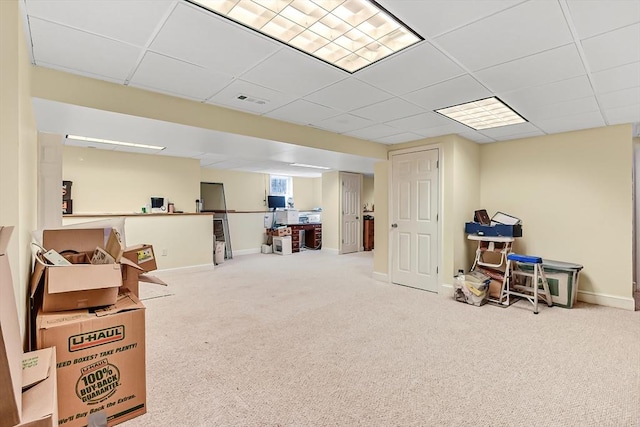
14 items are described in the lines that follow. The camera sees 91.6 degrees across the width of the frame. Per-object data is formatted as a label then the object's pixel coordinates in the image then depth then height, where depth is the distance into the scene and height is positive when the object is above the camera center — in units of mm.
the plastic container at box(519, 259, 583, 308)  3904 -878
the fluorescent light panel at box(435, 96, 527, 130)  3219 +1121
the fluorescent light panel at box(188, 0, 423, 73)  1692 +1120
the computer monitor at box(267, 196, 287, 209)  8852 +247
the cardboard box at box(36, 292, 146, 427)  1414 -729
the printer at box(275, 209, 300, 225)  8984 -162
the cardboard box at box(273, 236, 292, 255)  8312 -926
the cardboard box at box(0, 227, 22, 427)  797 -393
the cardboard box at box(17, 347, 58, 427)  936 -625
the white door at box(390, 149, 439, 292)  4723 -129
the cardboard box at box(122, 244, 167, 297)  1970 -379
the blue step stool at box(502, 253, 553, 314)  3893 -920
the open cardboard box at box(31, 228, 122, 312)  1491 -374
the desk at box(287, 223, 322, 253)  8719 -741
